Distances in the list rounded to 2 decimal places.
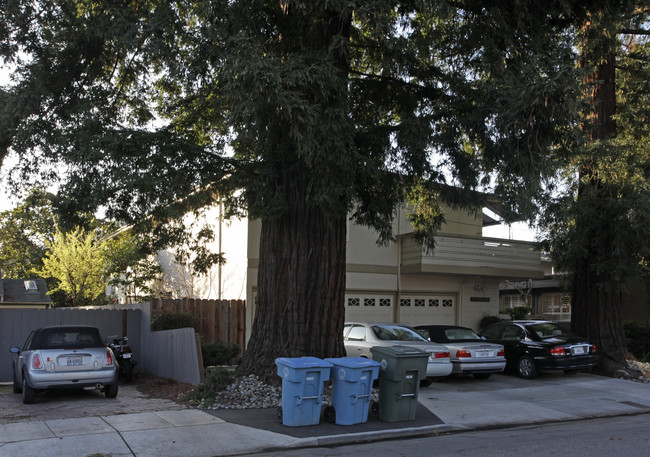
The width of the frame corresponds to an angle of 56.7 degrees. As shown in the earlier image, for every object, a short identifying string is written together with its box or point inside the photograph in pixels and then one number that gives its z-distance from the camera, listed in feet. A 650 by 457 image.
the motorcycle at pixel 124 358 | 45.06
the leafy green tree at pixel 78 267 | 94.02
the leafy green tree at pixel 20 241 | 140.87
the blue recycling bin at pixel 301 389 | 29.32
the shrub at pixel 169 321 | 49.88
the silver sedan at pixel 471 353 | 46.65
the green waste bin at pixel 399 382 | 31.32
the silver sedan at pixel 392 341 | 43.83
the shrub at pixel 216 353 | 47.75
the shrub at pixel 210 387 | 34.71
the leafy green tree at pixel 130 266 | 76.16
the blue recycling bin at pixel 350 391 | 30.22
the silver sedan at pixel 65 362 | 35.17
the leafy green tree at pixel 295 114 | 32.83
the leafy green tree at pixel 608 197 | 47.11
